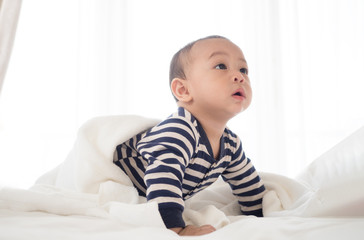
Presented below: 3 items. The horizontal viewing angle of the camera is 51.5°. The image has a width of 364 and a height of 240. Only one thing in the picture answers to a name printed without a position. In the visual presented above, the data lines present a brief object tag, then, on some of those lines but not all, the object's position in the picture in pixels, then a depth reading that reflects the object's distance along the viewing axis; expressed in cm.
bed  60
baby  103
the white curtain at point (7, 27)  182
